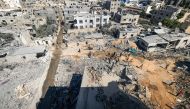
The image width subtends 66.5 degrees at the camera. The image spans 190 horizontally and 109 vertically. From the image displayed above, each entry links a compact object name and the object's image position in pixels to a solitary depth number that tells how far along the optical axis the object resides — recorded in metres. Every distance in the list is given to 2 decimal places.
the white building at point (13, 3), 56.56
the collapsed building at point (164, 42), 35.66
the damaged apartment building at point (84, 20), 44.25
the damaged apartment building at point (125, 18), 47.66
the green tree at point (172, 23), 45.61
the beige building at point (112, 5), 55.09
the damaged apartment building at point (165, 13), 48.71
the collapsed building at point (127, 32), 41.24
